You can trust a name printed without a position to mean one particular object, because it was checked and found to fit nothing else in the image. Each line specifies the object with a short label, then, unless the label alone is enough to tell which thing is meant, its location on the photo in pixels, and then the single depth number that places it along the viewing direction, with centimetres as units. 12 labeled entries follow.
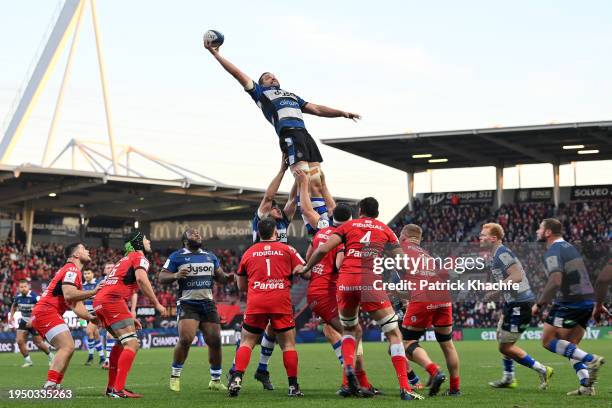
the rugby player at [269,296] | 1262
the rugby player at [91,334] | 2491
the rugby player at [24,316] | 2533
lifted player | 1352
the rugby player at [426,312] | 1279
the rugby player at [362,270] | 1204
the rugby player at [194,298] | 1441
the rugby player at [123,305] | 1335
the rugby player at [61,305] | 1313
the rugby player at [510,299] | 1364
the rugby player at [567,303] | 1277
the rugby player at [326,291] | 1361
